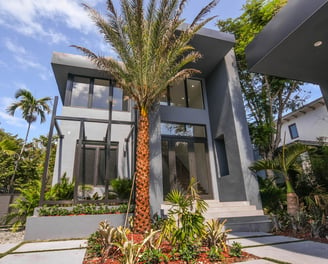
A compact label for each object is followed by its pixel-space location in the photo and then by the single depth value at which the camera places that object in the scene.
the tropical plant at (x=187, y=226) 3.33
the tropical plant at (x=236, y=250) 3.23
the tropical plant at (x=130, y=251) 2.82
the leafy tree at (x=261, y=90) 9.04
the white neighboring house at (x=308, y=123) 13.52
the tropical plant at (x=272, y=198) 6.75
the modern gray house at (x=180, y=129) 7.75
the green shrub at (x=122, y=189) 6.69
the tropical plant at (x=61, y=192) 6.12
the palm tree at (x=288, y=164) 5.56
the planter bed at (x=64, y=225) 5.06
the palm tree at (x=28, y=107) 11.69
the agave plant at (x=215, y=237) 3.54
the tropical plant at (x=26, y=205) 6.09
